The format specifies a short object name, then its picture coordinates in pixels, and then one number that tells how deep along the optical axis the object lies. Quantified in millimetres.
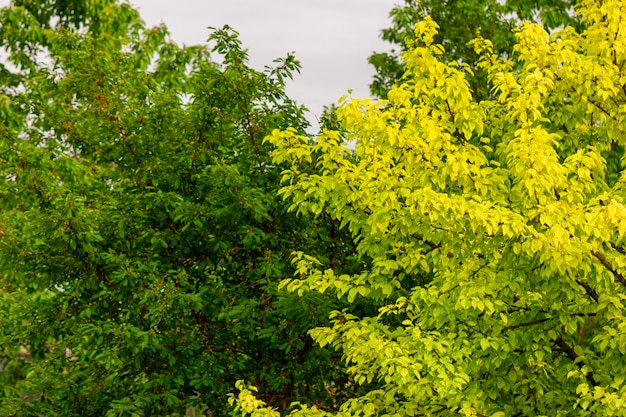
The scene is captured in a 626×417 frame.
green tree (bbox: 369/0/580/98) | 19766
